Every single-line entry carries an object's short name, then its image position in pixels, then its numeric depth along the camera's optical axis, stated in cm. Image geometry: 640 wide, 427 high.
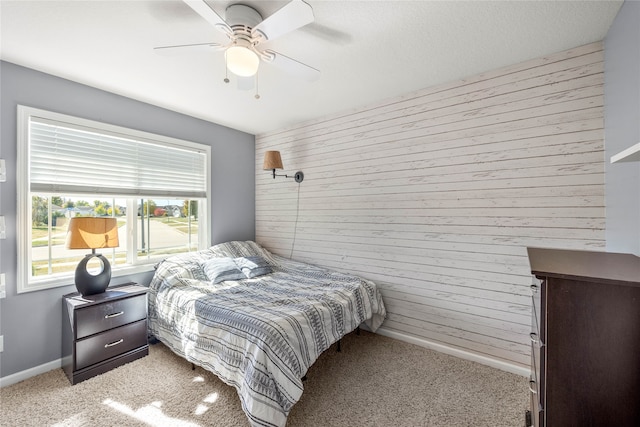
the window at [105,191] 223
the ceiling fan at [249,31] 135
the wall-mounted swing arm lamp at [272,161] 335
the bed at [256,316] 164
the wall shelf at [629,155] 82
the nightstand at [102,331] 213
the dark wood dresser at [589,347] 85
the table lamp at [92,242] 215
